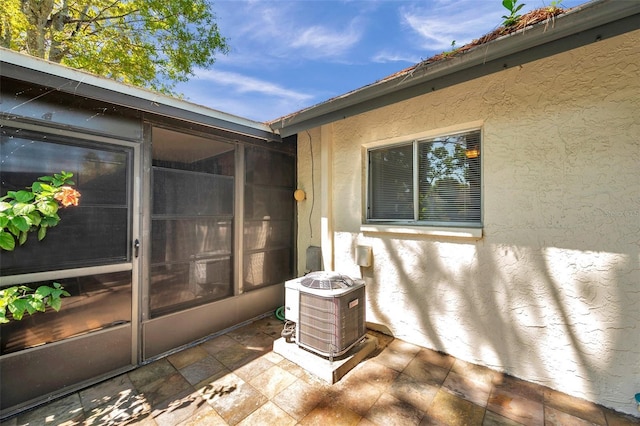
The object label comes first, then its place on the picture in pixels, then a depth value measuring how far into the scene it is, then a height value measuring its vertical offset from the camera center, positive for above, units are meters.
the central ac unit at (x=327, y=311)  3.03 -1.27
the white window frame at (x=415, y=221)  3.20 -0.11
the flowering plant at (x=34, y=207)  2.32 +0.09
